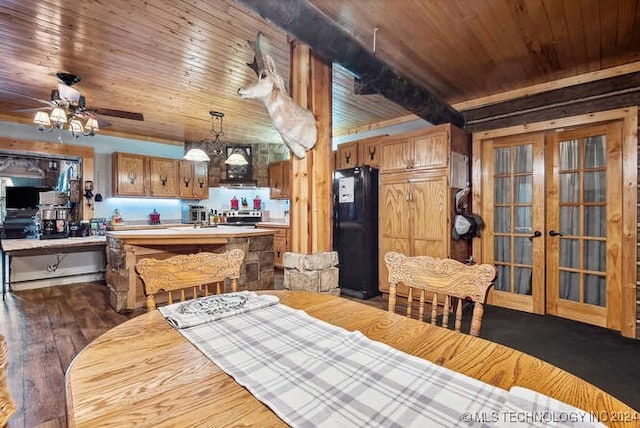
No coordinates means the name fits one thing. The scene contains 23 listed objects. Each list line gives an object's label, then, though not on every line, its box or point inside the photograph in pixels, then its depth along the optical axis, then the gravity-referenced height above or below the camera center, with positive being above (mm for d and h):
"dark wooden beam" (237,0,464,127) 1600 +1067
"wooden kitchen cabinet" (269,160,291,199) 5949 +666
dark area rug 2072 -1132
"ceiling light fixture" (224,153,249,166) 4882 +872
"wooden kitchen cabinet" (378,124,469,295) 3354 +253
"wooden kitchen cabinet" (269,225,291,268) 5680 -574
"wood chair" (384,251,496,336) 1196 -285
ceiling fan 2969 +1115
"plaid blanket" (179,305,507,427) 604 -397
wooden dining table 605 -402
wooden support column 2098 +318
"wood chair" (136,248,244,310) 1316 -275
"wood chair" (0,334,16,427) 458 -290
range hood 6161 +606
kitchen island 3271 -442
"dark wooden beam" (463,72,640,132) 2793 +1125
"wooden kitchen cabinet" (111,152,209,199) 5207 +670
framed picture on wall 6203 +932
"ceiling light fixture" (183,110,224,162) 4113 +1428
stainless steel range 6293 -83
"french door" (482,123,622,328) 2943 -89
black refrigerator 3889 -222
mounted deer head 1799 +659
